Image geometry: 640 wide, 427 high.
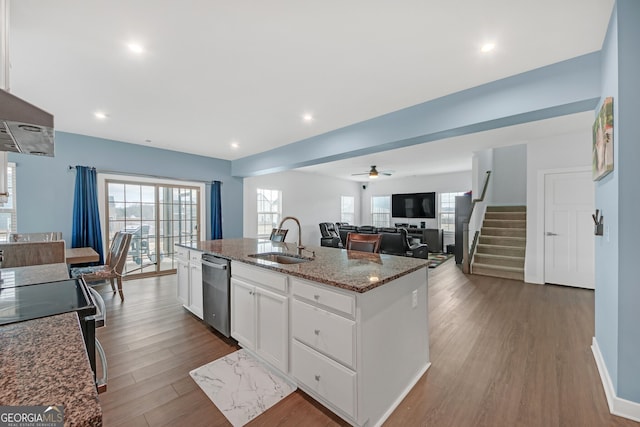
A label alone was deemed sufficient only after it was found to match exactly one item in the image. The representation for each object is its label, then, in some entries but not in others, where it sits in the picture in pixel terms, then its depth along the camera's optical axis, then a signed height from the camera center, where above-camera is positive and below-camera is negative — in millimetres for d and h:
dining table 3338 -566
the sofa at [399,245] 5770 -738
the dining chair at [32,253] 2602 -414
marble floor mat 1788 -1307
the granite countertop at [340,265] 1653 -415
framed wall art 1811 +524
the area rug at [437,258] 6461 -1252
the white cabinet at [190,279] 3090 -821
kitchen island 1567 -781
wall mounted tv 9070 +250
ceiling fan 6881 +1045
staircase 5328 -701
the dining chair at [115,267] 3697 -807
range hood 1027 +364
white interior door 4367 -290
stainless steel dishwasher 2605 -822
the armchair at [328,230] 8859 -597
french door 4984 -125
